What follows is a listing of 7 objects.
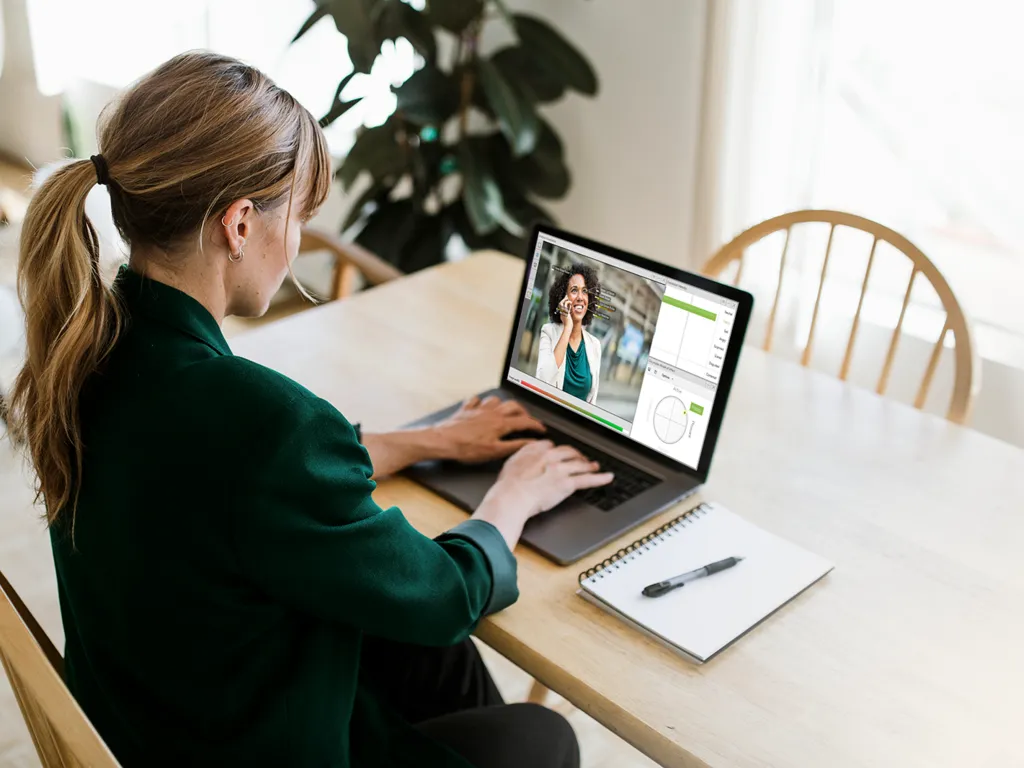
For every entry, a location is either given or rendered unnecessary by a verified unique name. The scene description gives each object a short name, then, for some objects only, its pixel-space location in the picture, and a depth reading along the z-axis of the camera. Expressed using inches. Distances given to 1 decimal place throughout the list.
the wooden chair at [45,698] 30.3
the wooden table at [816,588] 38.4
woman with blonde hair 36.2
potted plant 96.8
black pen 44.1
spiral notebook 42.4
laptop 48.6
